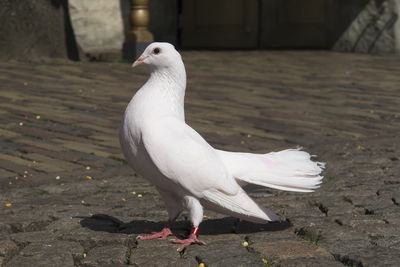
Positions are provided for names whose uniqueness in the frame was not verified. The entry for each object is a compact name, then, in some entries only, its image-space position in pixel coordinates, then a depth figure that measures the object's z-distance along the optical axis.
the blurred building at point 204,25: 10.35
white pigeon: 3.29
